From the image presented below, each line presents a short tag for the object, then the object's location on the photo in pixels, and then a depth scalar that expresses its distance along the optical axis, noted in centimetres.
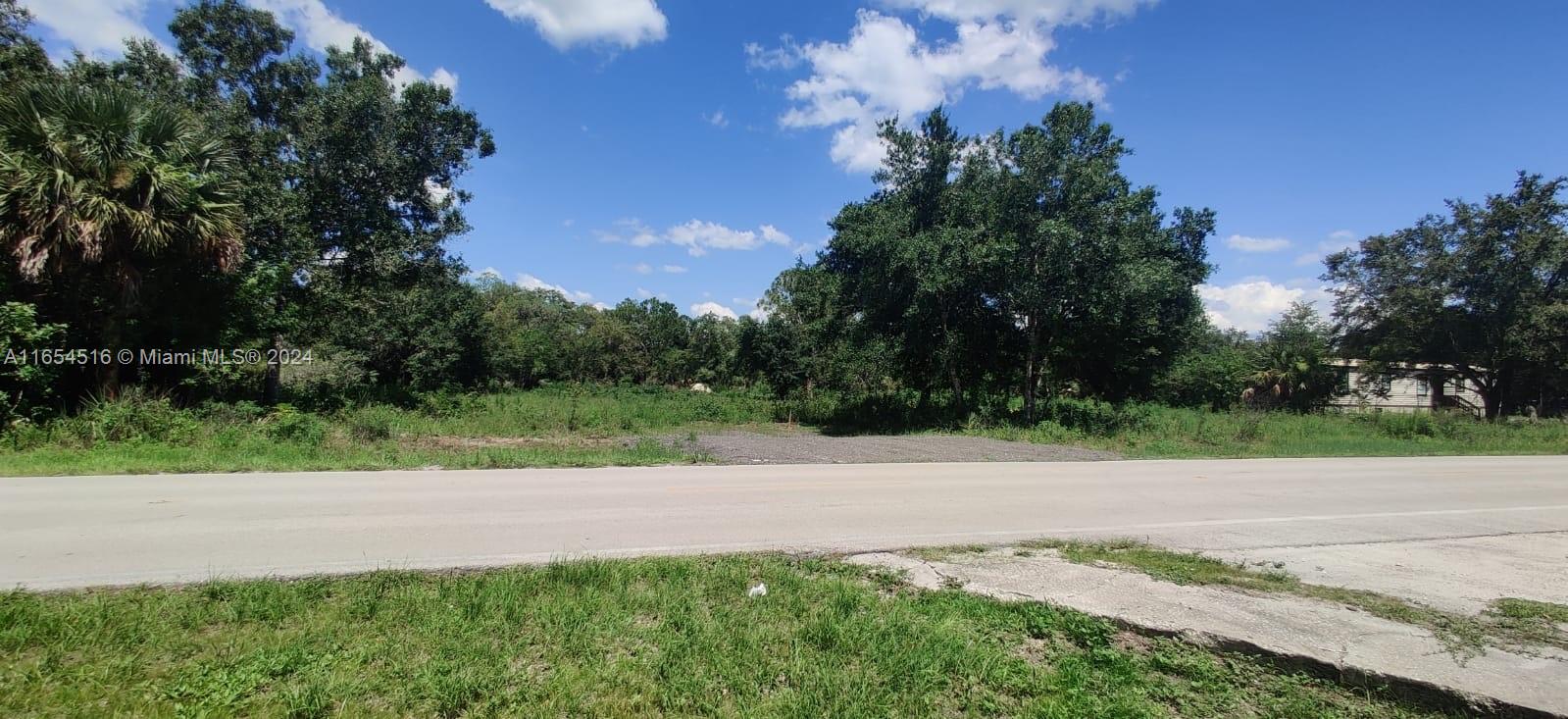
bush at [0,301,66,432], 1170
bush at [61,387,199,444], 1179
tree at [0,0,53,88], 1591
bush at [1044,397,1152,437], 2196
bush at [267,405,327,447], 1323
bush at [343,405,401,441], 1468
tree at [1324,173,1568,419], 3189
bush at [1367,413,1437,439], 2495
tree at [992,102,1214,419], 1998
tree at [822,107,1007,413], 2006
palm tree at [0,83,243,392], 1166
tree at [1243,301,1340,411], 4006
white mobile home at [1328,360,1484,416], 3897
